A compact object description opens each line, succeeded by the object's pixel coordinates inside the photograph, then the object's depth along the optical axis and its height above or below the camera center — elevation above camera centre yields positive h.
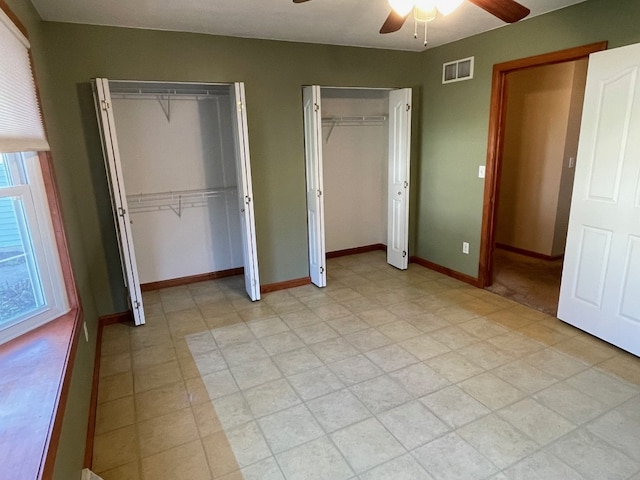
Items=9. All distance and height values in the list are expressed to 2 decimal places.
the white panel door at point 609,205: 2.51 -0.39
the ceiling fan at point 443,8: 1.75 +0.68
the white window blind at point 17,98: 1.58 +0.33
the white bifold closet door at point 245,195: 3.28 -0.31
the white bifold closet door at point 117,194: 2.85 -0.22
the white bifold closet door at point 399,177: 4.12 -0.24
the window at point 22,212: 1.69 -0.21
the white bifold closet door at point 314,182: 3.64 -0.23
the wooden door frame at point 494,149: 3.19 +0.03
